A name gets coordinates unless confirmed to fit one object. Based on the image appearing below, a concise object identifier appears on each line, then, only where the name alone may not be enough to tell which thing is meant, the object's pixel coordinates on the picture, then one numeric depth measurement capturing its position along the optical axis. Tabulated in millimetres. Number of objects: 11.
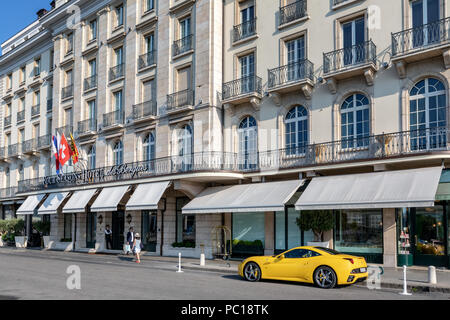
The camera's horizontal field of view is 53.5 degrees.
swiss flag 28297
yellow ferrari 12531
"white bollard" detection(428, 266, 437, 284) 13133
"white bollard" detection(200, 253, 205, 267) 18723
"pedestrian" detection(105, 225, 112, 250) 27706
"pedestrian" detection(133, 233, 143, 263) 21281
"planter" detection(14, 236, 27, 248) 33031
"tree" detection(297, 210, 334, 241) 18375
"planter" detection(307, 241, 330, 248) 18406
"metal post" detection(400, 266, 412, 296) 11937
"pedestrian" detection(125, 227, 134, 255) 23461
